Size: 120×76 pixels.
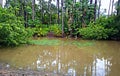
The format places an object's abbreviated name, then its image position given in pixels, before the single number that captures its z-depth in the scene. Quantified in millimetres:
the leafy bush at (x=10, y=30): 5388
